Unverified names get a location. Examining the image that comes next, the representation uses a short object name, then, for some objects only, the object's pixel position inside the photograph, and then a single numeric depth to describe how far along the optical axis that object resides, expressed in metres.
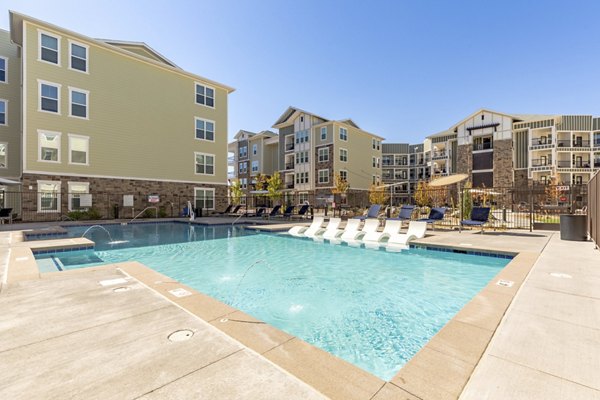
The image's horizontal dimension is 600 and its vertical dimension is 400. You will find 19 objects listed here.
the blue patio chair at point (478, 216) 11.48
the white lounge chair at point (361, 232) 11.02
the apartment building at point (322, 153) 34.69
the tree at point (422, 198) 28.63
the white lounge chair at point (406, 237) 9.69
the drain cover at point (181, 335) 2.61
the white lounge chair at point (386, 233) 10.52
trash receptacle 8.75
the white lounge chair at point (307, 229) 12.33
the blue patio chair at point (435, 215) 13.04
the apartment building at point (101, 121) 16.81
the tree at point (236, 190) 36.53
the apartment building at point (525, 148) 34.28
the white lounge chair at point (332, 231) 11.75
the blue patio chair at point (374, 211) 14.76
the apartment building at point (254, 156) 43.34
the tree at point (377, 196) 31.36
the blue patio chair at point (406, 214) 13.76
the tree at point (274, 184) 32.38
